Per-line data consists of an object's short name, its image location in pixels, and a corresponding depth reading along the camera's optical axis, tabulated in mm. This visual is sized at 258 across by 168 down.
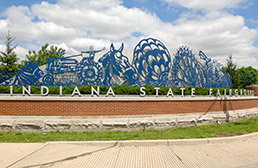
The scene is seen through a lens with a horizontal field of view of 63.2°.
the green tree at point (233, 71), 29016
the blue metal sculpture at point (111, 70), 12125
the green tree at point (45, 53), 35672
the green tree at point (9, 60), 16797
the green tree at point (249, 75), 69138
